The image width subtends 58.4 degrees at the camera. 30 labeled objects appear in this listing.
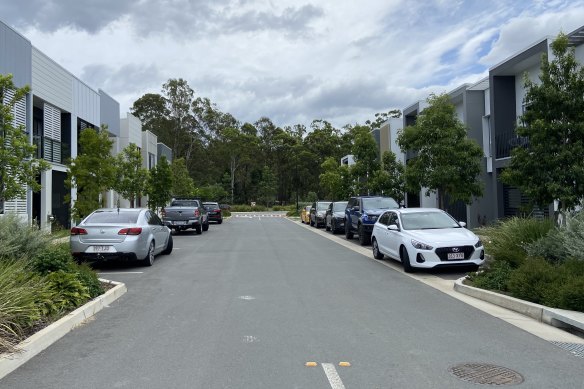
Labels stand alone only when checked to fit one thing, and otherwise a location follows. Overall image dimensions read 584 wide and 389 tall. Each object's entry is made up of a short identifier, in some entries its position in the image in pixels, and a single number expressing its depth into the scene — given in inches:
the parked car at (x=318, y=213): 1217.2
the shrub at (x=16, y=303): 221.5
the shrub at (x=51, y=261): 325.7
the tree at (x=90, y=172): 721.6
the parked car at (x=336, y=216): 974.4
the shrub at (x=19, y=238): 330.3
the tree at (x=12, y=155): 433.4
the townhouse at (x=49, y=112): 740.0
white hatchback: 442.0
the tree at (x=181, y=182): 1802.8
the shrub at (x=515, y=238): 398.3
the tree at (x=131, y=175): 978.7
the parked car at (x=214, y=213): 1478.8
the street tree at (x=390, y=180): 1041.5
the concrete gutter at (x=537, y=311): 262.7
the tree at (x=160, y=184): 1242.4
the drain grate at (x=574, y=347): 223.6
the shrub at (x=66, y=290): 289.0
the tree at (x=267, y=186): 3073.3
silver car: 478.9
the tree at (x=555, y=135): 425.4
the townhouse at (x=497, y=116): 778.4
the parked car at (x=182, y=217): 986.7
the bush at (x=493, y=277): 358.6
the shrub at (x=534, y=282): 301.4
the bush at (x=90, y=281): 332.5
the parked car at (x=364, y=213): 730.8
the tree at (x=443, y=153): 681.0
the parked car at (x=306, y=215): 1470.8
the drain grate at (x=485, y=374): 186.7
